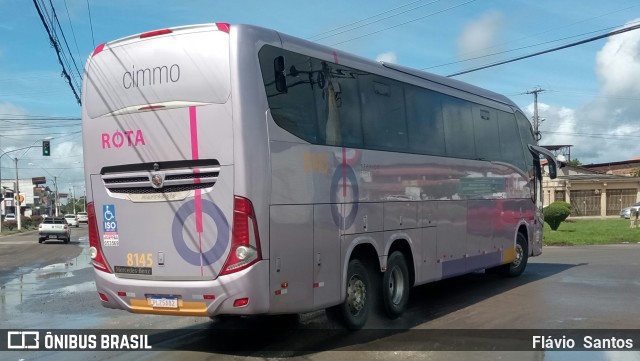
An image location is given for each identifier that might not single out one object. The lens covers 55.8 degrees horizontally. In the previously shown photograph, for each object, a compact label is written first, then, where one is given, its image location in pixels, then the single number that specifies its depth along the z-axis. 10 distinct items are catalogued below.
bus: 6.69
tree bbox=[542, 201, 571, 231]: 32.09
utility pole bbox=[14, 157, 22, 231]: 61.31
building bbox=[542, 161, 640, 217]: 56.56
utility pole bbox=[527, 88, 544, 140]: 59.22
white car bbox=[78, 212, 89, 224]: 85.79
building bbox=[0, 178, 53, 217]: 126.06
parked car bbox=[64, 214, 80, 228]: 74.62
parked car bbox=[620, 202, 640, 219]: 51.50
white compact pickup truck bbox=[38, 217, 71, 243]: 38.47
